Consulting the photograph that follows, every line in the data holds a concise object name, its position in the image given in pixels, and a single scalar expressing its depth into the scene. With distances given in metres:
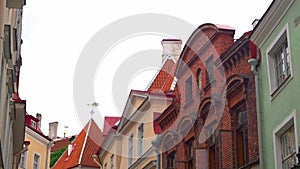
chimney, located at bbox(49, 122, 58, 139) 87.62
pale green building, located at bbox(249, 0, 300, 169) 15.13
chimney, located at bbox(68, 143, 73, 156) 59.09
